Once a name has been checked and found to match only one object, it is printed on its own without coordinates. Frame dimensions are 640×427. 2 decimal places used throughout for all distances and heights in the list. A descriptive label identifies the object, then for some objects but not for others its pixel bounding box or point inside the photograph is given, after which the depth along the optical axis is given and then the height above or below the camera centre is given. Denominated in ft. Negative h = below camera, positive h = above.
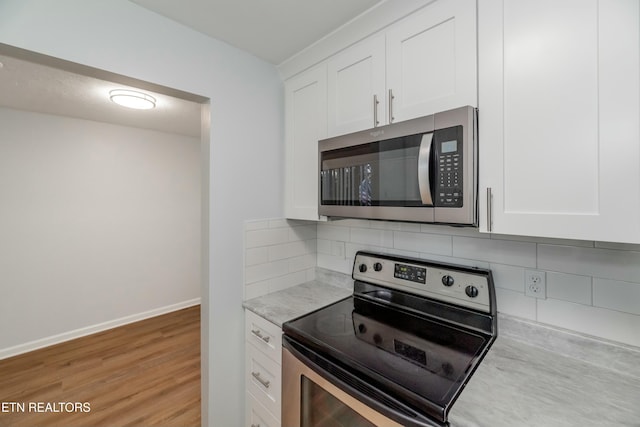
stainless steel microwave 3.13 +0.54
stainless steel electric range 2.76 -1.78
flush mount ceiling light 7.20 +3.14
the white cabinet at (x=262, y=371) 4.39 -2.82
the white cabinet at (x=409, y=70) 3.25 +1.98
